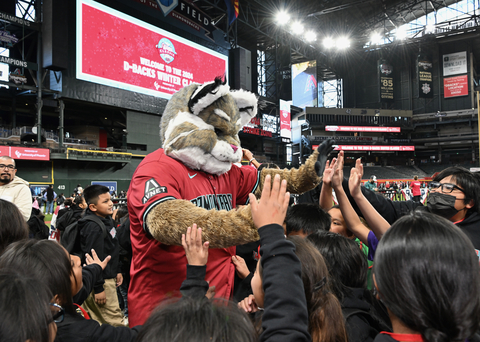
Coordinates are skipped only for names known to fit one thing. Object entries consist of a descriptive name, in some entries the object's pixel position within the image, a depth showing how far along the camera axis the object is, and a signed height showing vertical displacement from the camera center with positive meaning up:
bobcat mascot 1.48 -0.06
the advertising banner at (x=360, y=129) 35.87 +5.72
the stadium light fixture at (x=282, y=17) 25.36 +13.44
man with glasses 3.63 -0.06
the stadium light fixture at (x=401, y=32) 32.78 +15.31
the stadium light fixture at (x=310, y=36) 30.90 +14.44
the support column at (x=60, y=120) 16.92 +3.45
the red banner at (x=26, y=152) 15.28 +1.57
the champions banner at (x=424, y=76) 32.29 +10.69
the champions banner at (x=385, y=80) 34.78 +11.08
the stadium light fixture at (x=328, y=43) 31.03 +14.25
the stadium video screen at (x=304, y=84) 31.83 +9.99
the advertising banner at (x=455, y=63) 32.78 +12.11
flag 20.98 +11.55
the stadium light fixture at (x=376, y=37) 31.64 +14.38
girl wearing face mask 2.24 -0.15
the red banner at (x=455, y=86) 33.56 +9.89
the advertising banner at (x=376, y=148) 34.91 +3.41
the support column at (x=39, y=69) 16.41 +6.01
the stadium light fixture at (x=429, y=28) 30.78 +14.96
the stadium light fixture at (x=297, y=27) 28.18 +13.96
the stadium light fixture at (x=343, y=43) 31.42 +14.41
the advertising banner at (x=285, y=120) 30.94 +6.04
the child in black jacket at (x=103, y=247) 3.36 -0.72
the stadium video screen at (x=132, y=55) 15.87 +7.33
